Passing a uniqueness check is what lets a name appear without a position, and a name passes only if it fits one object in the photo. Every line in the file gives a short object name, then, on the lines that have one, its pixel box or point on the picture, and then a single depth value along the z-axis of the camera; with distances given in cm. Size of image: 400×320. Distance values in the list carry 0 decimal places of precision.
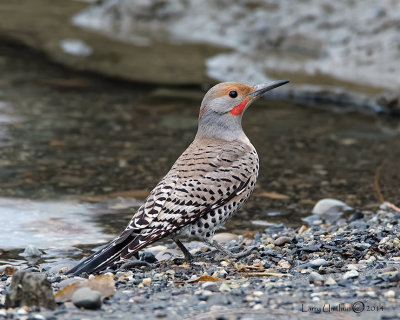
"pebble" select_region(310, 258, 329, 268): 962
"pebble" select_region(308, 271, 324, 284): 879
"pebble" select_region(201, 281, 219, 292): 883
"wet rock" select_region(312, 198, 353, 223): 1452
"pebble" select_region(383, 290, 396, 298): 801
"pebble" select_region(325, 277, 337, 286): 868
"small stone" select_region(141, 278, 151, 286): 941
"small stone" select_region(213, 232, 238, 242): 1330
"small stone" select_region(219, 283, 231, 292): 877
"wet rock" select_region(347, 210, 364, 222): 1384
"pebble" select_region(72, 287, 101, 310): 805
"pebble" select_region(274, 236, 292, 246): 1133
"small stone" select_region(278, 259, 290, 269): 998
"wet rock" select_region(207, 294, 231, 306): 821
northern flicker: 999
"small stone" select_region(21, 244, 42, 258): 1236
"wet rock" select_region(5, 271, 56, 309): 802
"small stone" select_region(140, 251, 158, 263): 1134
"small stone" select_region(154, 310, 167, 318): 788
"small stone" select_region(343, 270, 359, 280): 885
